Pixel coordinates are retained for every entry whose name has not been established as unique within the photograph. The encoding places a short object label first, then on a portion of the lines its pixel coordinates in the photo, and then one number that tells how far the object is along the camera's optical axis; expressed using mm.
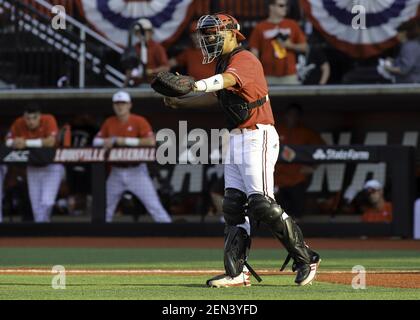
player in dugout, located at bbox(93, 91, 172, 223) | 15859
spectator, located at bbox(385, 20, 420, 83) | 16717
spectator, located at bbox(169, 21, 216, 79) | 16994
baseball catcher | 8297
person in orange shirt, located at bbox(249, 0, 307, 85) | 16688
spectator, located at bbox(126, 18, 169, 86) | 17250
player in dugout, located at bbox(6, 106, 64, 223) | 16078
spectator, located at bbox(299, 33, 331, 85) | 17375
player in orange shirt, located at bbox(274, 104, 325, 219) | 15539
